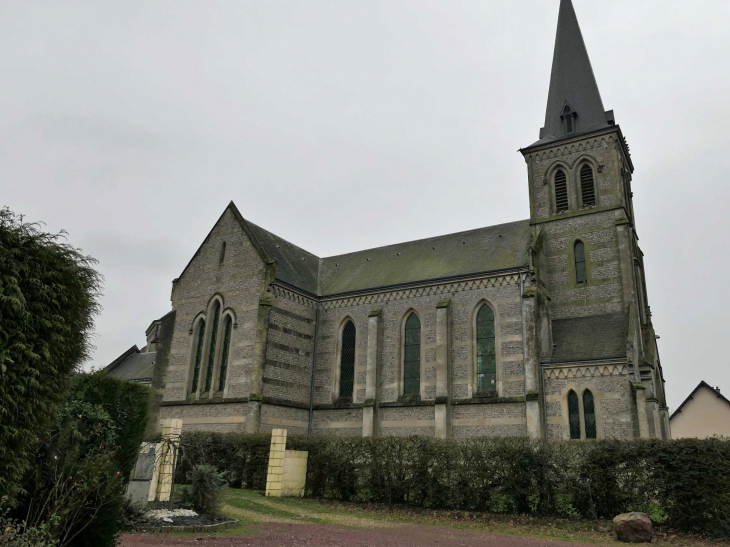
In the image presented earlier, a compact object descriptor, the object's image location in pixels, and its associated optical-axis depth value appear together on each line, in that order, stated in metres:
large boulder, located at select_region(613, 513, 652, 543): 13.89
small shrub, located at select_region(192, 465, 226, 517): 14.95
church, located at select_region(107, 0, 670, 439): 25.56
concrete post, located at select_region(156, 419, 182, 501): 16.89
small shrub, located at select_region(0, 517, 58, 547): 6.83
